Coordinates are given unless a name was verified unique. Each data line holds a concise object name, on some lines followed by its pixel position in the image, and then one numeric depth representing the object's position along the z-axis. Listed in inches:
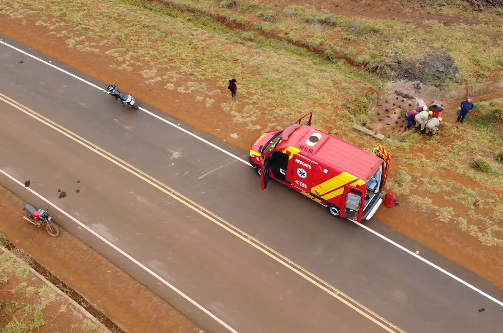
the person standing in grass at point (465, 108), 781.3
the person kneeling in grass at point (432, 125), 758.5
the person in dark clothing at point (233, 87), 788.0
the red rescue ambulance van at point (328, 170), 562.3
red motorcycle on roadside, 572.7
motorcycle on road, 775.2
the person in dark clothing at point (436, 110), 781.9
